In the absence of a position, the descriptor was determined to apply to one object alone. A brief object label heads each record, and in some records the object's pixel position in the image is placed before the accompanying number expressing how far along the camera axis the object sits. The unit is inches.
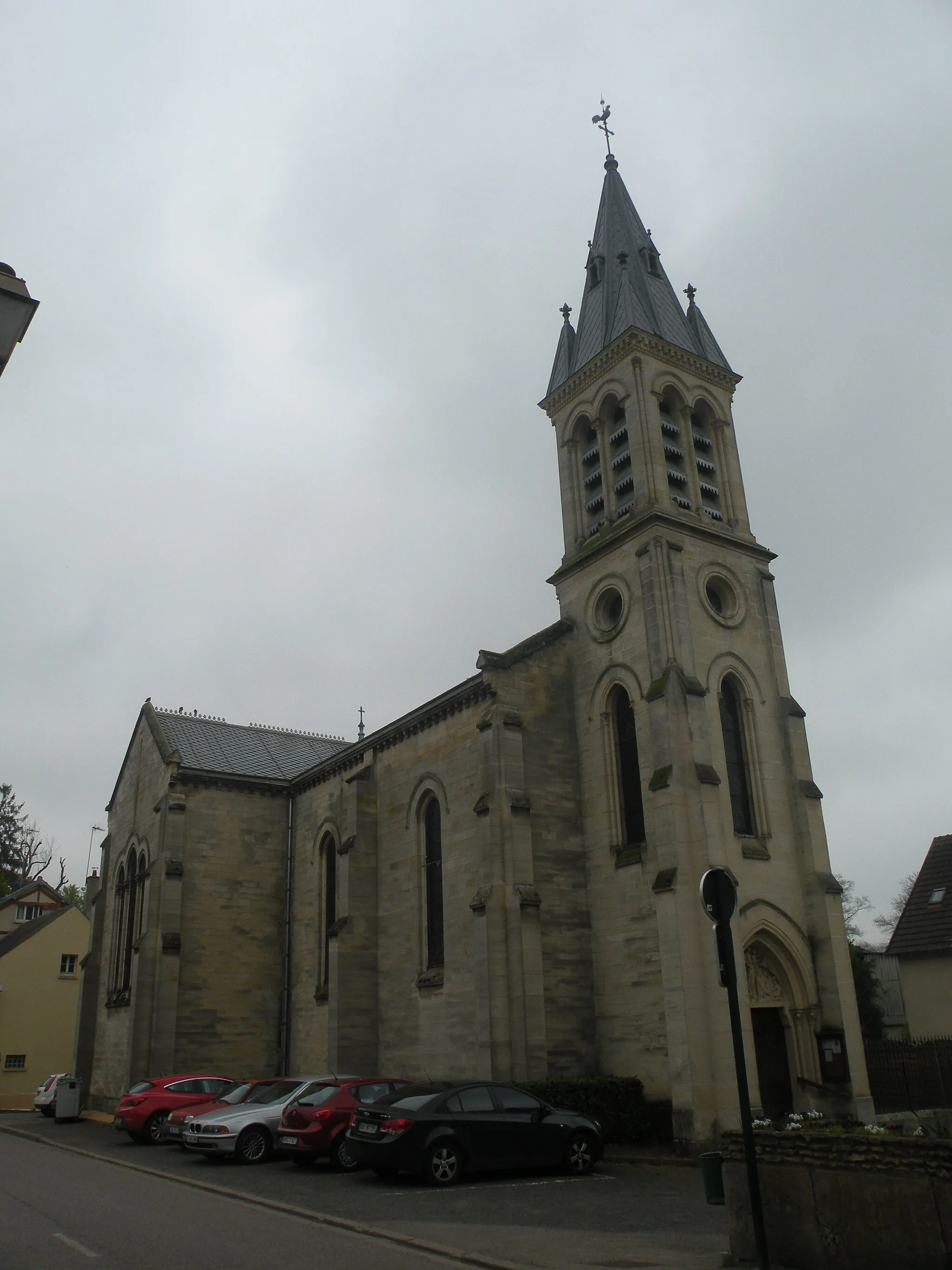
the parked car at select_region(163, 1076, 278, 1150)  799.1
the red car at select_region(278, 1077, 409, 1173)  658.2
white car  1249.4
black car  582.2
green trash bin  426.9
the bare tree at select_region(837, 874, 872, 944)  2448.3
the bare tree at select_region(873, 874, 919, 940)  2532.0
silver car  707.4
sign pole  310.0
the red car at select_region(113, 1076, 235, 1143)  877.8
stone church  814.5
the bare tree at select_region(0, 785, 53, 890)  2519.7
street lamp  212.4
